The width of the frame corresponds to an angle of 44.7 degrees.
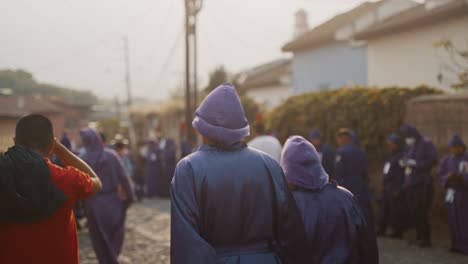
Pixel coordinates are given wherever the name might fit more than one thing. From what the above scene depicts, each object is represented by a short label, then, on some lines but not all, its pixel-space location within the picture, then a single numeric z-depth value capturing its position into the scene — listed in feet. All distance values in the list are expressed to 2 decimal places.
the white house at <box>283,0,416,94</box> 74.69
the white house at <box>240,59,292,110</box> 117.50
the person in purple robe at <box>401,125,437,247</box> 31.19
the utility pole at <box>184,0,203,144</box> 59.88
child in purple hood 13.67
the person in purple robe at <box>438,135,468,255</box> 29.50
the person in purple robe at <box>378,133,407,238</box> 34.01
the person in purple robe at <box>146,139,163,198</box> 63.67
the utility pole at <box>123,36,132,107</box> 192.01
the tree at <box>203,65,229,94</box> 114.42
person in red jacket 12.28
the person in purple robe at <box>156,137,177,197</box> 62.69
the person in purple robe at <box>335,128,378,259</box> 31.60
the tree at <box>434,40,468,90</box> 54.95
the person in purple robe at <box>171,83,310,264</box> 10.82
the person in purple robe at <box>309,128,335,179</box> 31.01
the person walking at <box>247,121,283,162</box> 29.32
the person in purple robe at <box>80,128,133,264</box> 25.09
